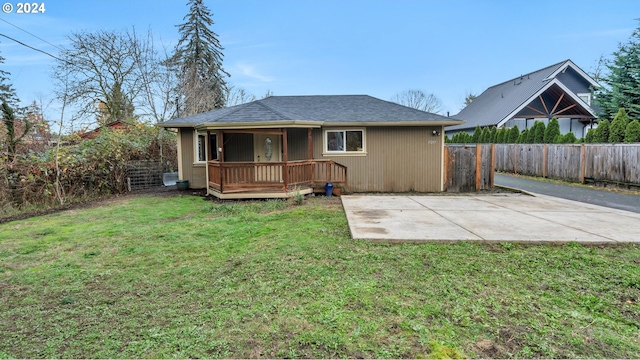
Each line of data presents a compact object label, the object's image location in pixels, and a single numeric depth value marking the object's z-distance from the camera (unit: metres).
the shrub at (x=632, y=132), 11.38
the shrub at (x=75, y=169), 8.03
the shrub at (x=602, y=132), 13.15
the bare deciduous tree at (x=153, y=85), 17.16
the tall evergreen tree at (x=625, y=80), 16.20
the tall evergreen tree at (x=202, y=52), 23.48
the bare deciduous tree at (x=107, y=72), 16.64
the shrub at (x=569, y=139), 15.16
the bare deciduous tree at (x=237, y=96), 25.75
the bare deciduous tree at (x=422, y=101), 39.66
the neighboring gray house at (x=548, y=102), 20.81
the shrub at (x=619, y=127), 12.24
